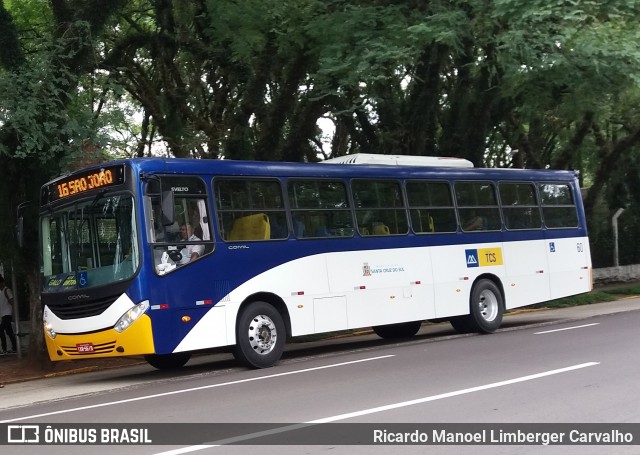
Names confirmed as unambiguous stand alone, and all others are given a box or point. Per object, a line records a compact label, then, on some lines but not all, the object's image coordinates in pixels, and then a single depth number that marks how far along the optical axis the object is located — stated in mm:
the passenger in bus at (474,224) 18531
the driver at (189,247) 13711
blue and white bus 13352
